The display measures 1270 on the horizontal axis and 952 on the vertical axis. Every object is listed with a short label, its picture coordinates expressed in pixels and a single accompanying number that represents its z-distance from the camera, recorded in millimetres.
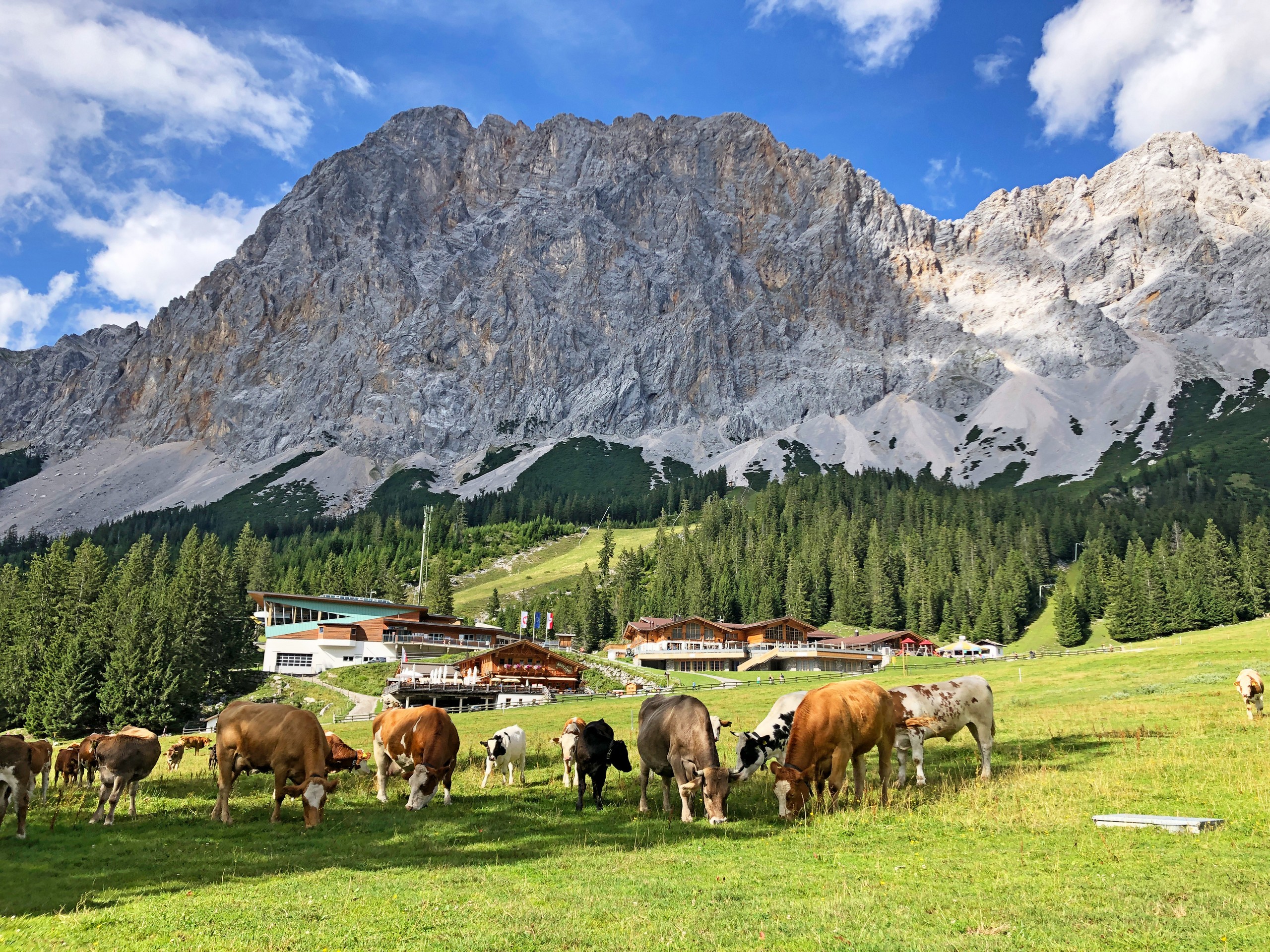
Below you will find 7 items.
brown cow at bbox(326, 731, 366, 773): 27059
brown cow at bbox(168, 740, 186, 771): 40031
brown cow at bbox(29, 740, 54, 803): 21469
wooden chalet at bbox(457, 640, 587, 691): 90312
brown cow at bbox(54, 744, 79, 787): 29312
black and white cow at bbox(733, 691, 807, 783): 22219
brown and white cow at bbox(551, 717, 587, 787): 23531
